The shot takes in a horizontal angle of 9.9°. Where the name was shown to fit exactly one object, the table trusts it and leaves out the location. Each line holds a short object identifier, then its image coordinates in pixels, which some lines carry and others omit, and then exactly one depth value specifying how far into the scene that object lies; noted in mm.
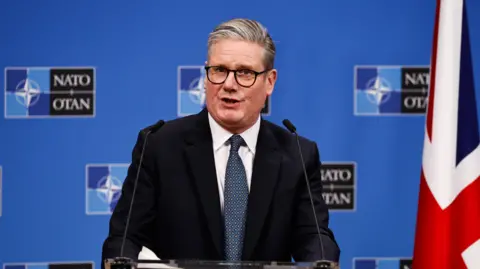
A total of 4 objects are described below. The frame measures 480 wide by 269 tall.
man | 6211
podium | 5864
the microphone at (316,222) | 5881
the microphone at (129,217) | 5862
